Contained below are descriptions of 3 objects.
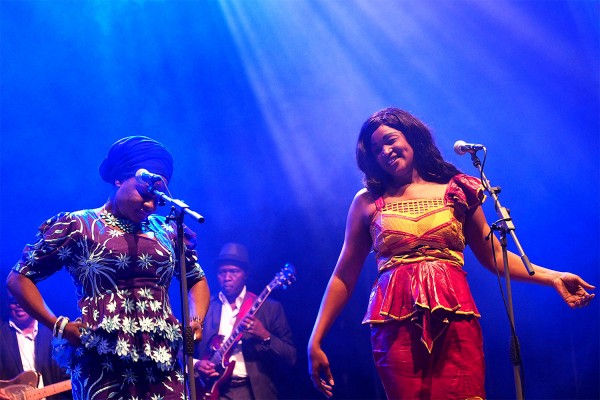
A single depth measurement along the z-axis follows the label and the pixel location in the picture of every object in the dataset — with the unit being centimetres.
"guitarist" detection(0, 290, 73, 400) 581
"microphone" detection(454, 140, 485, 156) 311
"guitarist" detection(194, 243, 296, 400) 626
